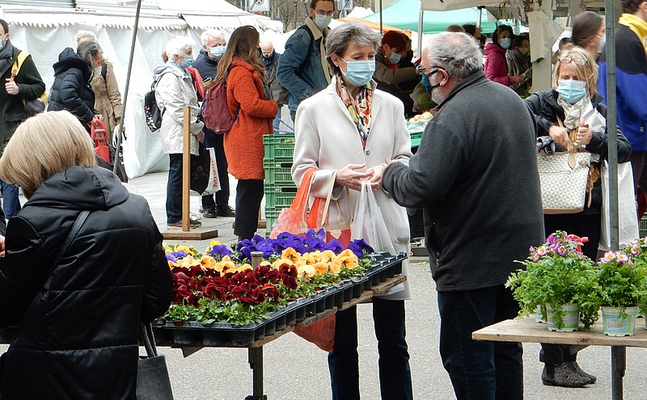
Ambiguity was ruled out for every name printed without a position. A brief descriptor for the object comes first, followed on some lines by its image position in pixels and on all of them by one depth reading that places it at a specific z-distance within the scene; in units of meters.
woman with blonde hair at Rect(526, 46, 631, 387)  9.95
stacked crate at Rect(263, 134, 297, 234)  16.17
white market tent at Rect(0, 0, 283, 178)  28.46
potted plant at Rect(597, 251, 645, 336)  6.38
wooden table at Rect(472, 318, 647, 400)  6.28
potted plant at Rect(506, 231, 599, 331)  6.55
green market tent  40.32
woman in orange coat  15.86
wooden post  18.48
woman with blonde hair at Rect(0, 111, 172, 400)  5.76
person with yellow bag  18.61
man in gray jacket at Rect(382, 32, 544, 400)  7.37
